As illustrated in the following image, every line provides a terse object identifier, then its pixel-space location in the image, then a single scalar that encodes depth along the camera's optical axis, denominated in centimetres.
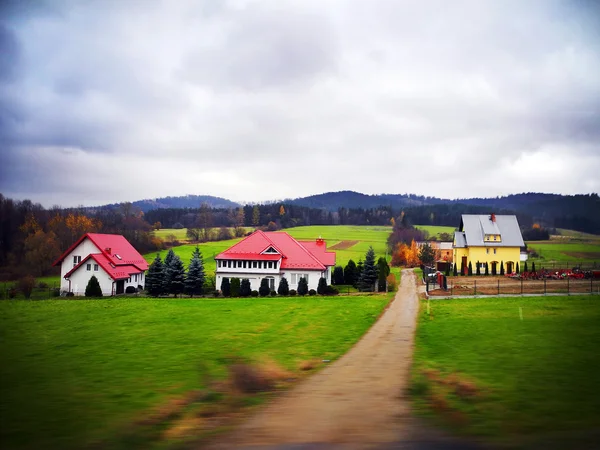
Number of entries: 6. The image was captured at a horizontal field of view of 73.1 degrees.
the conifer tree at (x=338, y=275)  4588
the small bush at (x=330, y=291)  3830
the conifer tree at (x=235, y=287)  3756
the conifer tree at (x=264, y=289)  3781
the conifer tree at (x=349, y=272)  4550
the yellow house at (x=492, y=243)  4662
